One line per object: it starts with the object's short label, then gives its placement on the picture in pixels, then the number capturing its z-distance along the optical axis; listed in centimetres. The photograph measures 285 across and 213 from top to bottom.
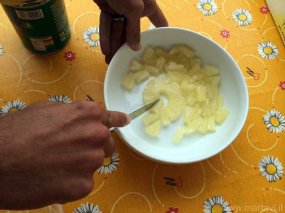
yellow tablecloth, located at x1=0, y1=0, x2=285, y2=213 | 61
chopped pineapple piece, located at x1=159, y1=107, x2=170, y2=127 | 65
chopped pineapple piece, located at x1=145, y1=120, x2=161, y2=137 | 63
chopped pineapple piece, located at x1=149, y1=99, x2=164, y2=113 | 66
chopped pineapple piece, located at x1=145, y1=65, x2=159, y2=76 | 71
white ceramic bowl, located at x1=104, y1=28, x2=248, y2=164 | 60
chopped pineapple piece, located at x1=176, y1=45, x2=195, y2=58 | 71
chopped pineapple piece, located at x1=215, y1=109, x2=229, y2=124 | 65
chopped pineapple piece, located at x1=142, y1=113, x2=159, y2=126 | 64
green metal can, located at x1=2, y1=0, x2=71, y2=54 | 58
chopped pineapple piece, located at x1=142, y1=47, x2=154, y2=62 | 71
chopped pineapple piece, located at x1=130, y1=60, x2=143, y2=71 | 70
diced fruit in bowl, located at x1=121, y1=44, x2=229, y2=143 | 65
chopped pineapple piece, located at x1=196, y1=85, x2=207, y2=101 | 67
